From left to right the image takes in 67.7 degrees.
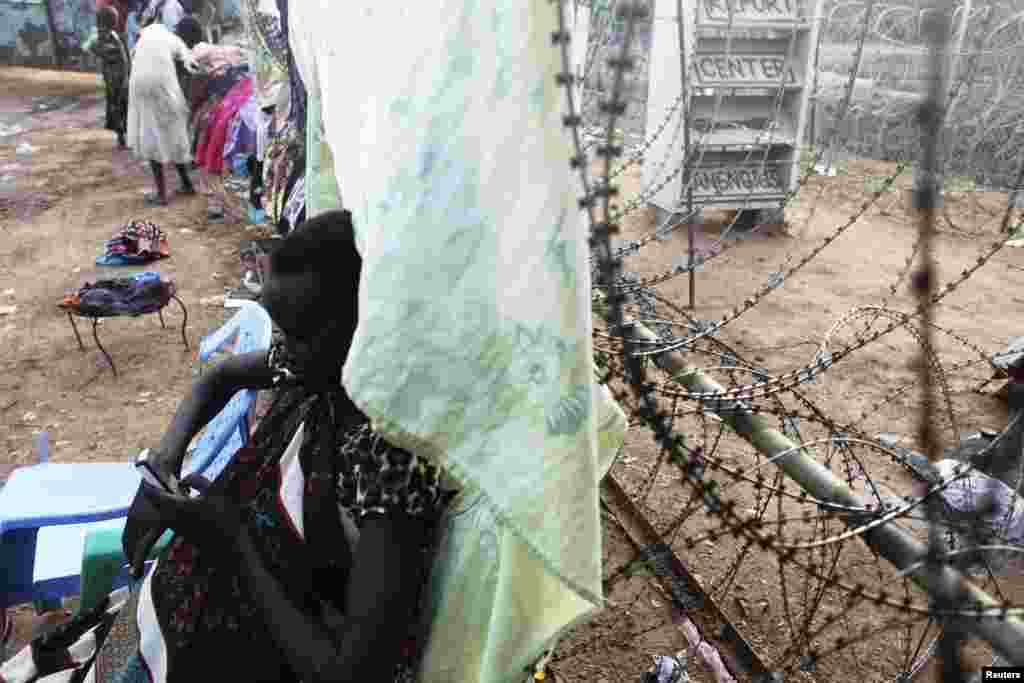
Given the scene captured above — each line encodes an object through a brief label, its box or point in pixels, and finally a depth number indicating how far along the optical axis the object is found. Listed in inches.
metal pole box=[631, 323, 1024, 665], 35.6
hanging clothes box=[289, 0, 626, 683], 36.1
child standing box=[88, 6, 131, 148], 386.3
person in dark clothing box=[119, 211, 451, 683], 45.5
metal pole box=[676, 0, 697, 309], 95.3
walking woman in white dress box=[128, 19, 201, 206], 298.4
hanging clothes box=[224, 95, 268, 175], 285.7
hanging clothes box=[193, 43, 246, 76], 320.8
